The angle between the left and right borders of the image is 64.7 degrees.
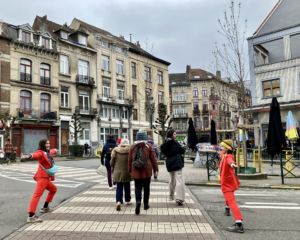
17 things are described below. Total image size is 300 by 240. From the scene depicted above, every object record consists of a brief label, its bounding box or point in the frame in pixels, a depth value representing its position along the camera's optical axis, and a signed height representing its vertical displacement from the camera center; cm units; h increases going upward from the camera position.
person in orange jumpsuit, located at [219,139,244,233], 410 -85
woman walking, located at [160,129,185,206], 569 -59
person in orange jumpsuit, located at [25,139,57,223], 455 -69
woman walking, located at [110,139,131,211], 529 -69
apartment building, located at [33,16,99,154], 2642 +675
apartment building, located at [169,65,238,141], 4971 +708
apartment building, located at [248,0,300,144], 1984 +617
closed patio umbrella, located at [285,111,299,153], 1288 +17
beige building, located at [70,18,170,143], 2990 +754
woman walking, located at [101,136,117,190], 744 -45
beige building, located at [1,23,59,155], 2299 +557
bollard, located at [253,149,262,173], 1041 -131
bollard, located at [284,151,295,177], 1010 -145
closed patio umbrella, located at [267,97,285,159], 869 -3
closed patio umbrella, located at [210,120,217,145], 1283 -3
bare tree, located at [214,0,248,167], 1222 +308
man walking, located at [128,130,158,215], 497 -58
